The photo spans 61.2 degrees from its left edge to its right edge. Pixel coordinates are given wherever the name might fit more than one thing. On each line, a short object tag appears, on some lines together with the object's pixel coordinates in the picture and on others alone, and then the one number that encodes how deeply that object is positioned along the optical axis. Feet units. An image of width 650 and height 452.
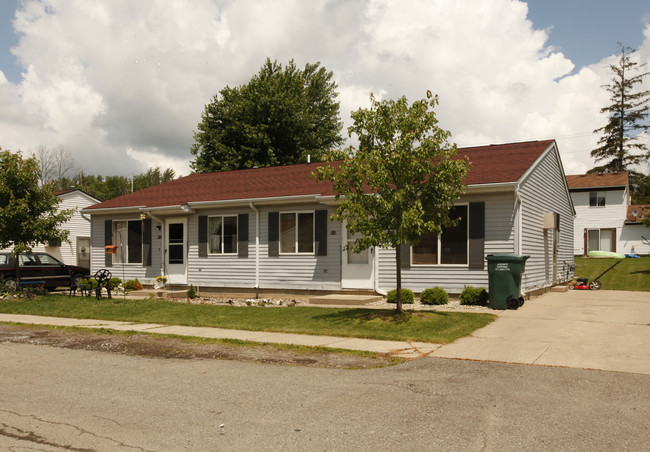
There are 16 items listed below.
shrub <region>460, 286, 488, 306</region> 46.29
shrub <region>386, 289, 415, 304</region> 48.42
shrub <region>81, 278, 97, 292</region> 60.59
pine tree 168.14
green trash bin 43.39
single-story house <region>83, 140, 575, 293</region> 48.26
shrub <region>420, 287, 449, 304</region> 46.98
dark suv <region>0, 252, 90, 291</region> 65.97
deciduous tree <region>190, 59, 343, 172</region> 108.99
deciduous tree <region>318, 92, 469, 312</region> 35.14
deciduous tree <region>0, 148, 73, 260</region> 55.47
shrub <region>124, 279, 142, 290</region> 64.03
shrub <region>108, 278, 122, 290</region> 65.31
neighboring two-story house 119.75
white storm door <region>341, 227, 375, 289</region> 52.54
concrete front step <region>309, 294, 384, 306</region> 48.73
